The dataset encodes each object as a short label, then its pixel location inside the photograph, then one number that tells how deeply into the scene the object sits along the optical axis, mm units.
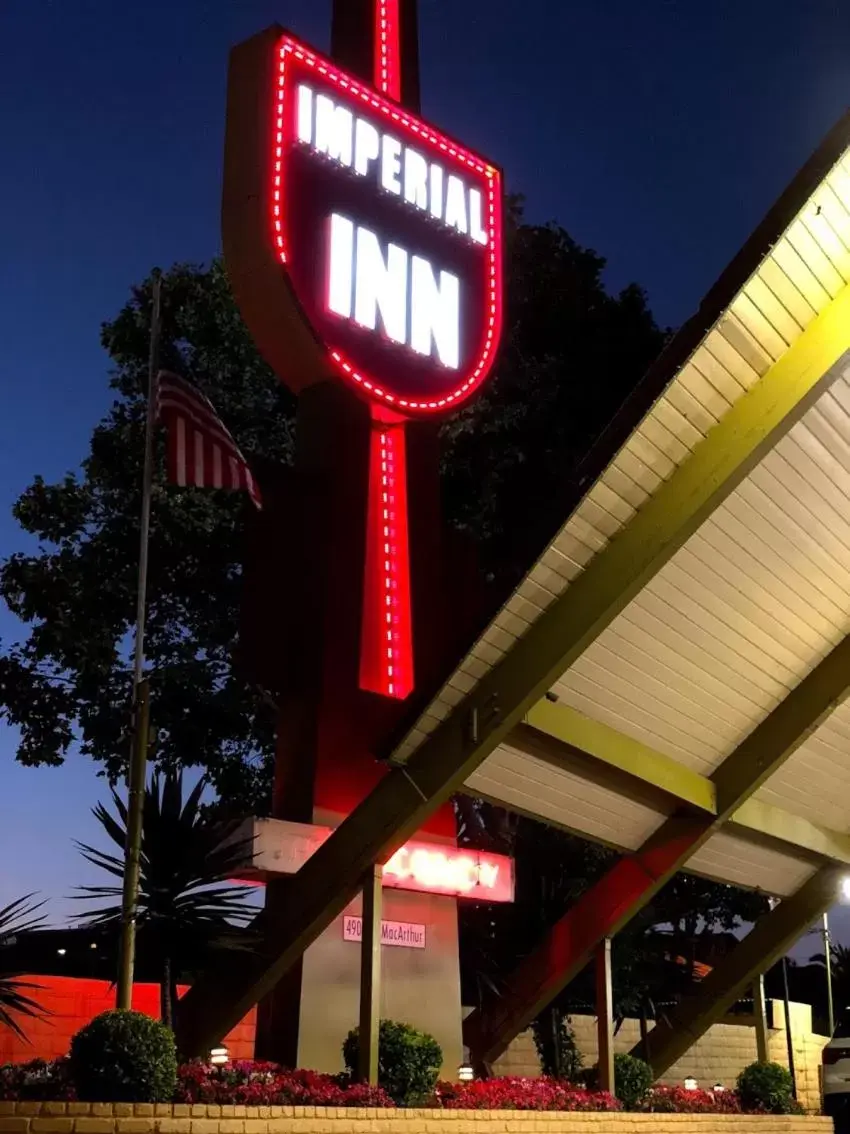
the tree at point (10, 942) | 10484
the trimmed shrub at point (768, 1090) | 16938
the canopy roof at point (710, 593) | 9781
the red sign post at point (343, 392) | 14484
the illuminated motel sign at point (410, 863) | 12625
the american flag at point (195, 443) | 12719
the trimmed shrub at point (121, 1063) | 9203
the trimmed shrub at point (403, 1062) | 11844
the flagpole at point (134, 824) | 9977
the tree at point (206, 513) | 22844
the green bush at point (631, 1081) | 14797
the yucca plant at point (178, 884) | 10953
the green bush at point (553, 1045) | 19375
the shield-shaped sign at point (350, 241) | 15070
